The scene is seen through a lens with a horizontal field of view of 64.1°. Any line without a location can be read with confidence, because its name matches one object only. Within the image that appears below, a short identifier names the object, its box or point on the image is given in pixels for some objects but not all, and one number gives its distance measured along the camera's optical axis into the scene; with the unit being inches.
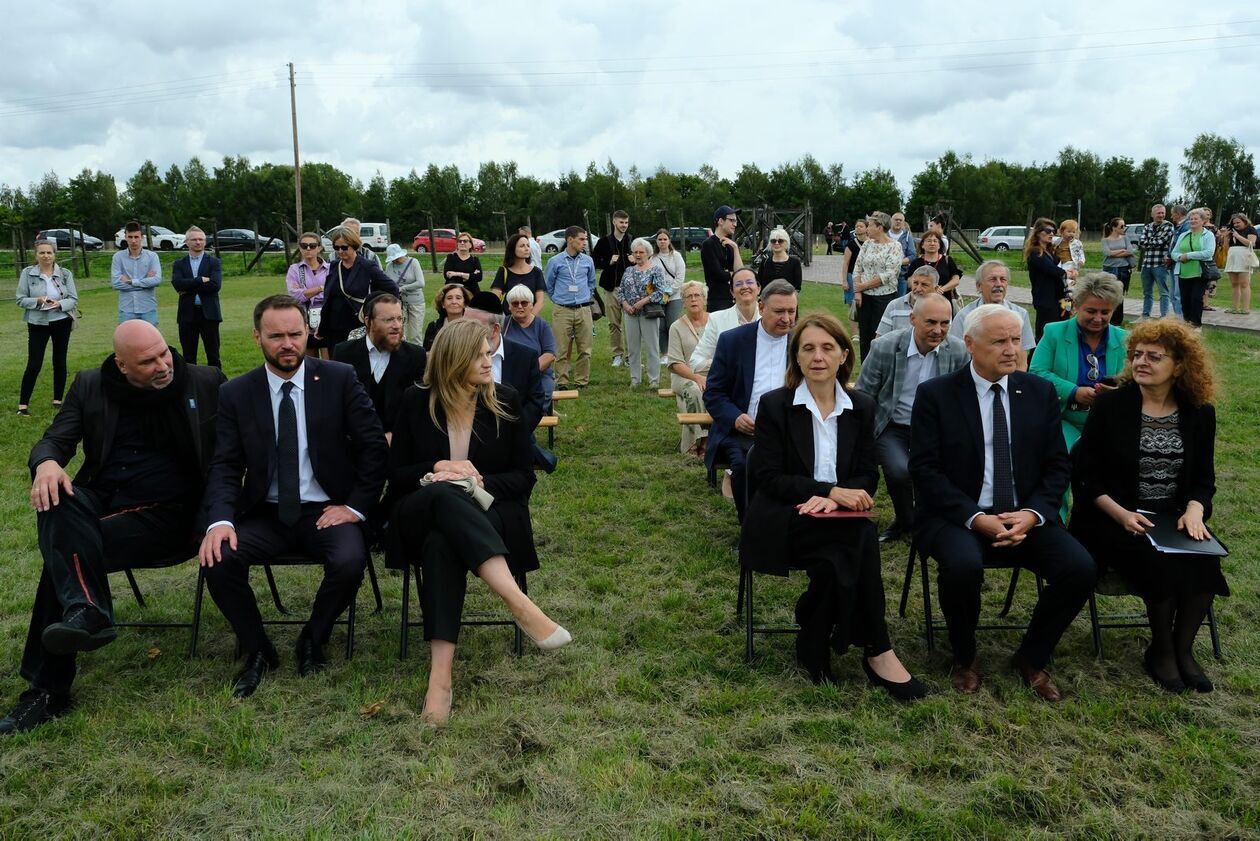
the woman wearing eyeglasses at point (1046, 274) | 374.0
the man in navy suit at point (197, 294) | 435.2
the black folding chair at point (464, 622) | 179.8
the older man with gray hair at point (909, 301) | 262.8
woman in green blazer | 211.5
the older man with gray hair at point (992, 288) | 255.3
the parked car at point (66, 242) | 1640.6
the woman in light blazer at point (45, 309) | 400.2
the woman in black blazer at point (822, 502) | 165.5
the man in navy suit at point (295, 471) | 174.6
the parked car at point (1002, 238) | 1734.7
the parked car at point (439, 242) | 1584.8
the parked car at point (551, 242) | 1523.9
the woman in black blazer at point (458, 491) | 166.7
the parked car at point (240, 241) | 1603.1
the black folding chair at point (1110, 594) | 175.8
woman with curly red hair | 167.9
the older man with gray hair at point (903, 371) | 222.1
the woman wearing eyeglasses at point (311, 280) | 367.9
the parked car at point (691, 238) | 1597.9
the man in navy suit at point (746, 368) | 232.7
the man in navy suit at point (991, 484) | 166.1
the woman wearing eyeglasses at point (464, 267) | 410.3
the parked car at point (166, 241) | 1728.0
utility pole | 1448.1
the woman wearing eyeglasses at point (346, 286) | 343.6
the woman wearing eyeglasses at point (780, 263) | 412.2
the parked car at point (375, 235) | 1603.6
